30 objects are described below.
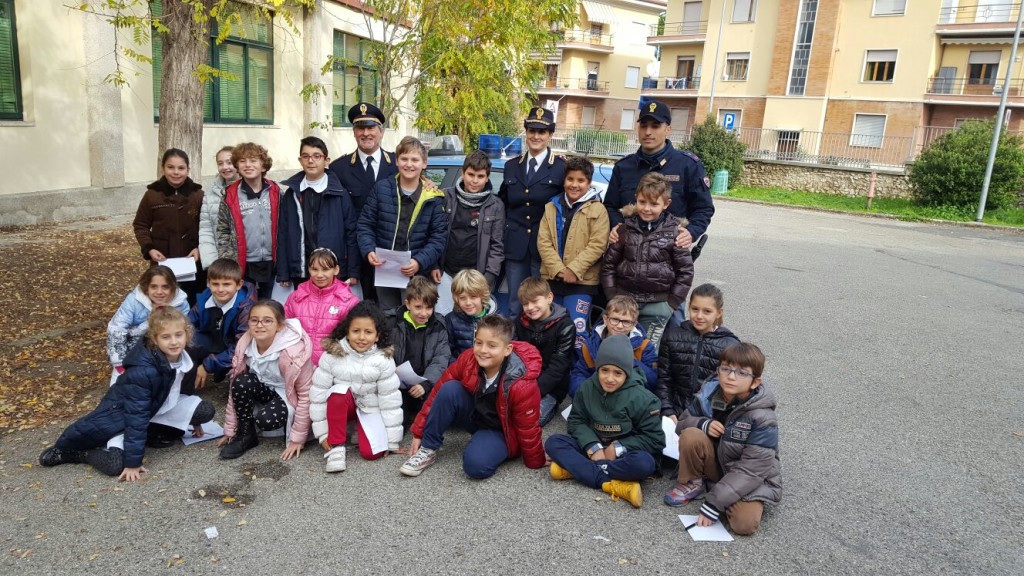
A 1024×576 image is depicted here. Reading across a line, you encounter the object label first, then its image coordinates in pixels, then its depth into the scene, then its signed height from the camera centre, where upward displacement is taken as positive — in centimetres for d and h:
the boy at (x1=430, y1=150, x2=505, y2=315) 519 -56
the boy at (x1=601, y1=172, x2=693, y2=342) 469 -63
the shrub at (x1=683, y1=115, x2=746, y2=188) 2531 +77
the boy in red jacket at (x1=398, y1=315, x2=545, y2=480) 394 -146
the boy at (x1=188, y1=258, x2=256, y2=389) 463 -125
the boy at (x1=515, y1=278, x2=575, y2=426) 456 -115
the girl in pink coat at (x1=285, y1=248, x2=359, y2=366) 457 -105
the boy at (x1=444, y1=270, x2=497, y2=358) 462 -104
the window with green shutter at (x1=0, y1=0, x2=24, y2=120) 950 +69
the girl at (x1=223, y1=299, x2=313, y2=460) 412 -146
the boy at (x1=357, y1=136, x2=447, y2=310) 504 -51
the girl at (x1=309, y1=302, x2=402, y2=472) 407 -142
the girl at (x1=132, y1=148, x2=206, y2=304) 507 -64
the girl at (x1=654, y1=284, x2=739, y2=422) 423 -111
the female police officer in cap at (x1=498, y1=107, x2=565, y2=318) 530 -26
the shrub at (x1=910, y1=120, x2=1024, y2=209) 1922 +50
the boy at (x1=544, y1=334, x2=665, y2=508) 382 -148
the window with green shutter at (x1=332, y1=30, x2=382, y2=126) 1692 +157
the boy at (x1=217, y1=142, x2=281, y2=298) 493 -60
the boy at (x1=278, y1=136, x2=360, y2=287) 496 -54
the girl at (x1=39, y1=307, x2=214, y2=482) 371 -153
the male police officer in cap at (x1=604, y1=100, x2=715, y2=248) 511 -3
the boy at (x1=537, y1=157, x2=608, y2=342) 504 -59
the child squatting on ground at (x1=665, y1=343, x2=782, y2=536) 344 -141
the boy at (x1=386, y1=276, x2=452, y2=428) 447 -123
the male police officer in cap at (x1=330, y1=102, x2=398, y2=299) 541 -15
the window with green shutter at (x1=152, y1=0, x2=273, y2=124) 1333 +116
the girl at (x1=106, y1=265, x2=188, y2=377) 421 -111
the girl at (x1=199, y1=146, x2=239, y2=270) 498 -65
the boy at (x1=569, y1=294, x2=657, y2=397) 443 -117
